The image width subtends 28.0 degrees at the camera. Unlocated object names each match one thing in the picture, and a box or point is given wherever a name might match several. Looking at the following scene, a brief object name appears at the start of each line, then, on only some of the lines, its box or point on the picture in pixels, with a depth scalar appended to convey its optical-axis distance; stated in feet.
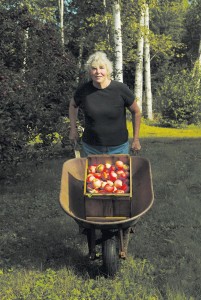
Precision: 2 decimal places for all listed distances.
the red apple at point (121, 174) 14.02
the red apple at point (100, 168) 14.14
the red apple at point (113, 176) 13.93
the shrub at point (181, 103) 76.59
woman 14.84
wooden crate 13.37
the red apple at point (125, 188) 13.66
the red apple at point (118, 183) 13.64
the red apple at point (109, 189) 13.57
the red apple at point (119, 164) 14.30
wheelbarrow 13.17
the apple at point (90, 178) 13.82
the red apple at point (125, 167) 14.35
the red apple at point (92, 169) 14.22
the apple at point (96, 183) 13.61
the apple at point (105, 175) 14.00
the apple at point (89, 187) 13.61
